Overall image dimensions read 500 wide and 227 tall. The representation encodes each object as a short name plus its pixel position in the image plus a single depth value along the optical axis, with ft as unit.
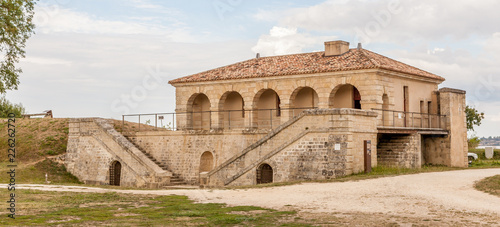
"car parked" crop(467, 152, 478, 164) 123.44
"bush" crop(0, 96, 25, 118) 170.23
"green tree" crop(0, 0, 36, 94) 82.43
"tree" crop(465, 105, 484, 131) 181.57
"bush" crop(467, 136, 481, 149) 154.63
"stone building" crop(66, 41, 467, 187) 83.35
